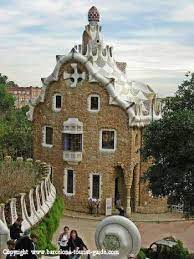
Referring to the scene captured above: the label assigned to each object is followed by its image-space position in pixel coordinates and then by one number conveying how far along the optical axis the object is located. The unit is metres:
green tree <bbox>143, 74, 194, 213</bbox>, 19.33
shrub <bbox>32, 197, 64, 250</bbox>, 15.81
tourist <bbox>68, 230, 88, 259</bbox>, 12.17
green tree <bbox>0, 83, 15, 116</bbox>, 65.19
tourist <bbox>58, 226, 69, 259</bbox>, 12.58
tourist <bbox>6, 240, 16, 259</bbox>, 10.10
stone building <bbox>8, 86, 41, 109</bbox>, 126.75
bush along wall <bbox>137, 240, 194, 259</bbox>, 18.56
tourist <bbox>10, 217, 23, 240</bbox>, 11.79
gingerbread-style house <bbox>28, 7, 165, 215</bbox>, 30.92
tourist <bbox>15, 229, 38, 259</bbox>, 10.33
